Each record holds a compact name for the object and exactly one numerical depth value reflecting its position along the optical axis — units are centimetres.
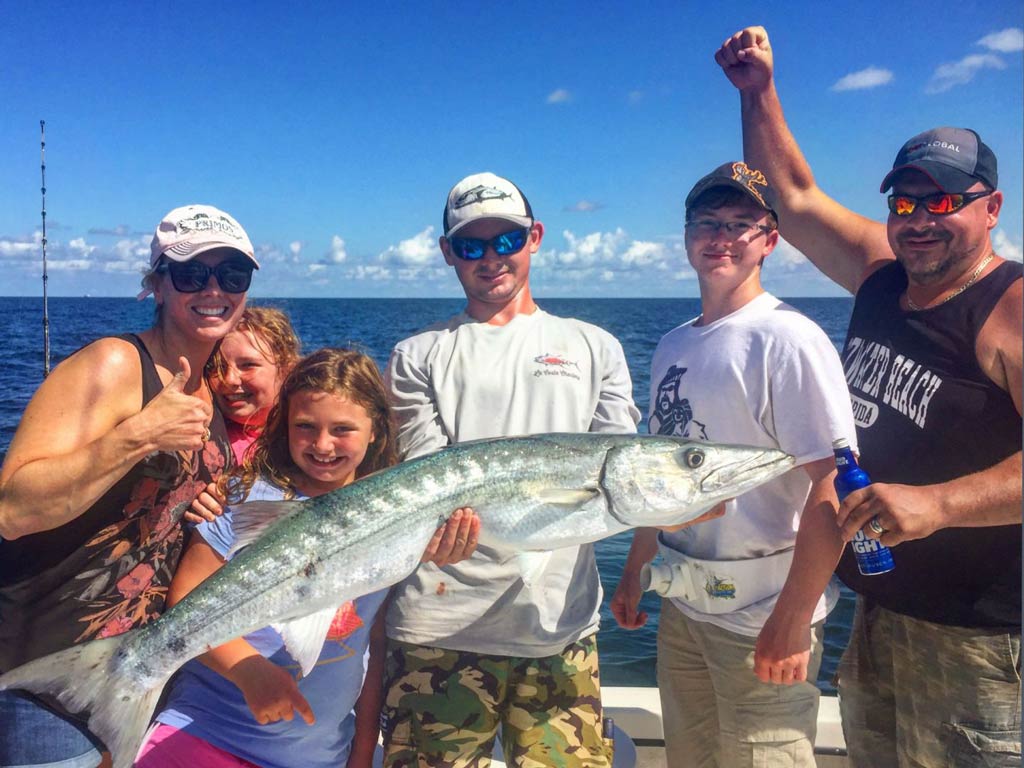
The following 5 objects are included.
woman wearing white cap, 275
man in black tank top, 301
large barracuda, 273
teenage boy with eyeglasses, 308
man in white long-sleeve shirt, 330
